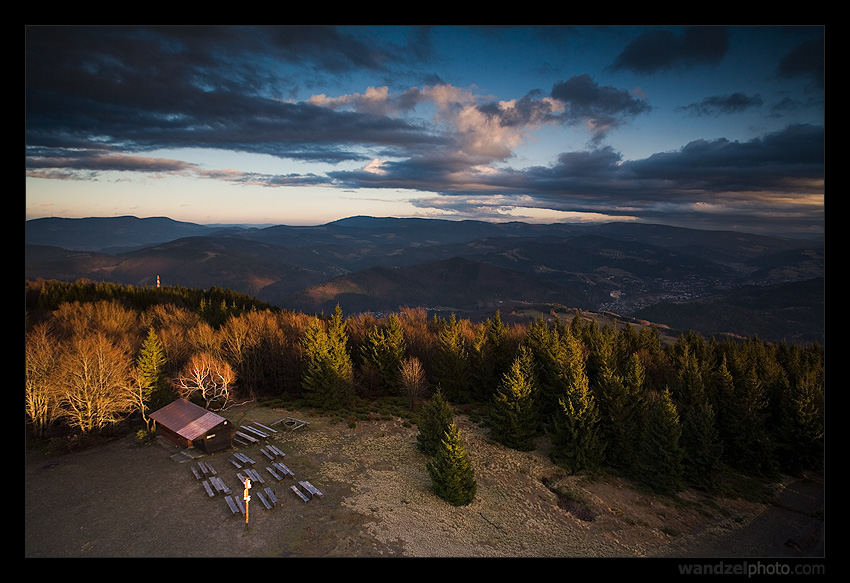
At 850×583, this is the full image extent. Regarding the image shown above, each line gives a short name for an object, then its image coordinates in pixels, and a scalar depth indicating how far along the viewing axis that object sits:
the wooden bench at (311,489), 26.42
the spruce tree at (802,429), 39.69
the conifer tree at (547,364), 47.66
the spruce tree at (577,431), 36.44
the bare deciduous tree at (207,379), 40.66
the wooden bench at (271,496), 24.92
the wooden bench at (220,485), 25.92
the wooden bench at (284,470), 28.69
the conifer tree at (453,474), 27.91
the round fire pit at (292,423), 39.08
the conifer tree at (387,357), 54.84
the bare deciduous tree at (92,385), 32.06
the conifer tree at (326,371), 45.47
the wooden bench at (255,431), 35.31
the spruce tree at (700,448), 36.00
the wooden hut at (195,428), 31.72
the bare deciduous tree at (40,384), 31.44
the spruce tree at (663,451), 34.12
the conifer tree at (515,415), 39.91
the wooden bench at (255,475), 27.64
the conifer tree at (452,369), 54.38
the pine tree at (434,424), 34.75
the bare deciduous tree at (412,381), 49.31
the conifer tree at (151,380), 35.97
